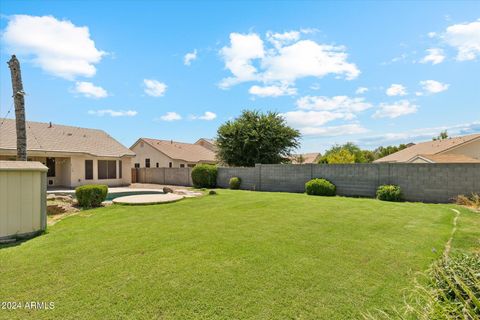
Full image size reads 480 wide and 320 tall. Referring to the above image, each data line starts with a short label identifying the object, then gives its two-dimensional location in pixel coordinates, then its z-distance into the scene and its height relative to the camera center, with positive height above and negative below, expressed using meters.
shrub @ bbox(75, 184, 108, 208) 10.59 -1.22
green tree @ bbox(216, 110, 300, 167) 24.52 +2.40
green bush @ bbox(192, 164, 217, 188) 19.92 -0.83
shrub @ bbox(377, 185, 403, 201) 12.26 -1.36
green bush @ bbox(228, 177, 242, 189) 18.67 -1.23
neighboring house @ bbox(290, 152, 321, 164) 54.42 +1.88
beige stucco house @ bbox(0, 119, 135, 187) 17.38 +0.85
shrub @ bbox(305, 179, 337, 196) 14.29 -1.28
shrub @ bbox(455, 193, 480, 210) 9.63 -1.43
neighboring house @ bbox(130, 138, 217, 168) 29.95 +1.25
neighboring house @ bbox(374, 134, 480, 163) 24.41 +1.59
